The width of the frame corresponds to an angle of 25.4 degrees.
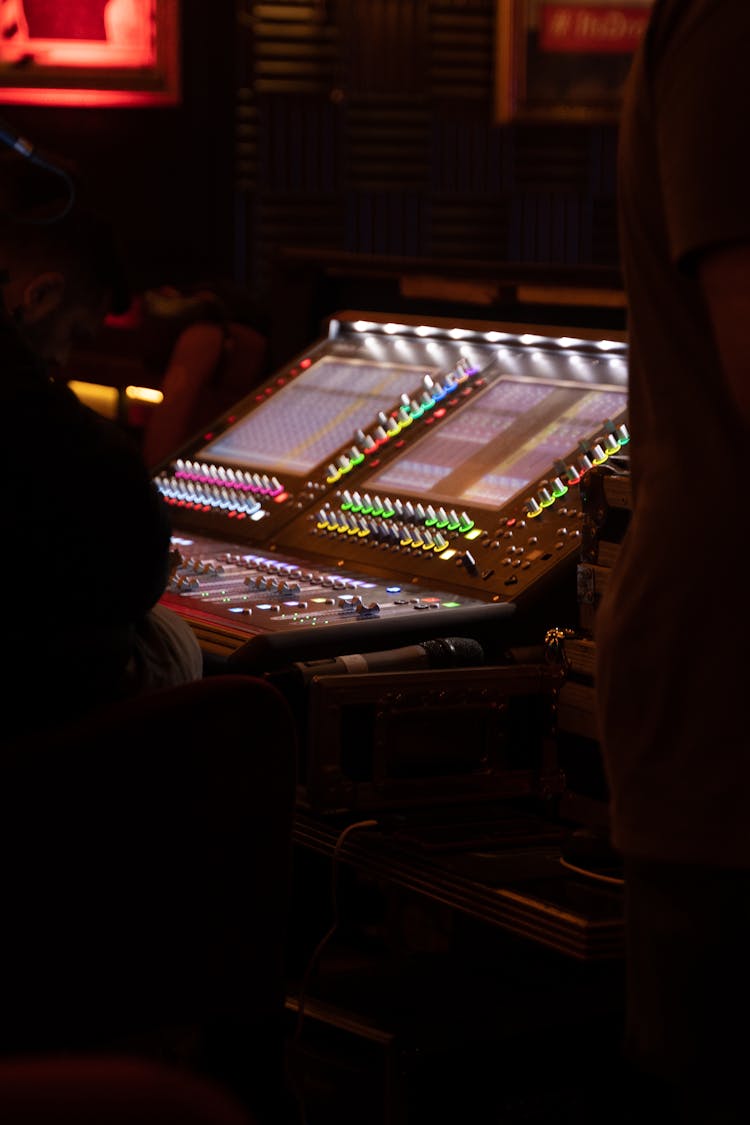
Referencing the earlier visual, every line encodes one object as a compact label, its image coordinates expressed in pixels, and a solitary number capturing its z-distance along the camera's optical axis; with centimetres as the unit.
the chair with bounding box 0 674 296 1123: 162
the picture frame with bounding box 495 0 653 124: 615
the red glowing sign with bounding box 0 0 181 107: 591
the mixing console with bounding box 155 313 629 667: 239
